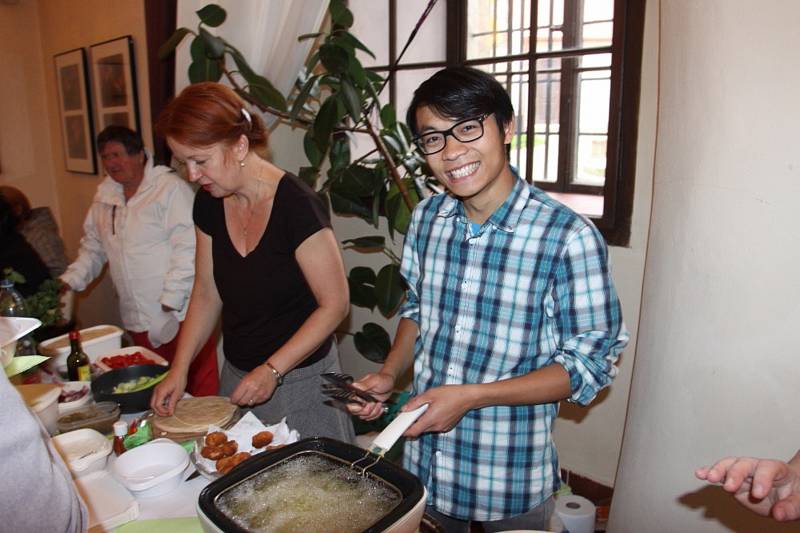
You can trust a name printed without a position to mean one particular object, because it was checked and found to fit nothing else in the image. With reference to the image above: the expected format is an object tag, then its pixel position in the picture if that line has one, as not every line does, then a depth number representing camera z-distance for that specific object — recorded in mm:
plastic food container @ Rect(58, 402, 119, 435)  1448
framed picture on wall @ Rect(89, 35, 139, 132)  3748
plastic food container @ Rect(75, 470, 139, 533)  1111
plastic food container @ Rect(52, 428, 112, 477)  1248
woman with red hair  1510
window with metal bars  2096
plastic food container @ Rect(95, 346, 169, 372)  1849
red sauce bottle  1365
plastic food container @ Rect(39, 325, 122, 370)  1901
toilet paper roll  2168
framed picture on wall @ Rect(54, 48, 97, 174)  4297
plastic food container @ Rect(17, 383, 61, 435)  1275
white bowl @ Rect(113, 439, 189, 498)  1203
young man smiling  1127
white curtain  2662
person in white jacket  2729
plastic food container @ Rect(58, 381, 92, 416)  1562
